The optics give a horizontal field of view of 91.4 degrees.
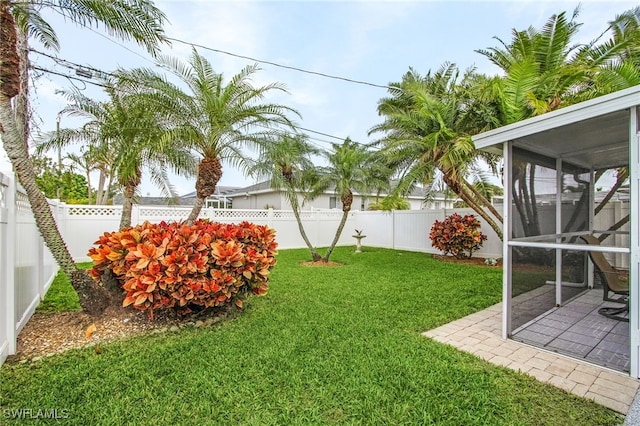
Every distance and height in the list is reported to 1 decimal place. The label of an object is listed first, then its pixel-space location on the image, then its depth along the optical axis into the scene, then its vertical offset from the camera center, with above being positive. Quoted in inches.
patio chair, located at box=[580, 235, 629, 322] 181.3 -42.1
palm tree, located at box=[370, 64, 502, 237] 343.0 +83.9
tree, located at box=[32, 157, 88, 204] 579.8 +58.7
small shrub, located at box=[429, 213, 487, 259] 425.6 -29.8
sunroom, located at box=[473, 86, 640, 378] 127.8 -9.3
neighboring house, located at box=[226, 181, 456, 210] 828.0 +37.0
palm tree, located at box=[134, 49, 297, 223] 238.1 +82.5
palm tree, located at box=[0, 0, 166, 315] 148.1 +84.4
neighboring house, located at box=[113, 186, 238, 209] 908.2 +37.7
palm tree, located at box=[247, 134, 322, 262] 297.4 +54.1
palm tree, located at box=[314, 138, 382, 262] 415.5 +55.6
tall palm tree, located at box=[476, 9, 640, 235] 277.1 +135.2
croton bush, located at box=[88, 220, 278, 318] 162.1 -29.6
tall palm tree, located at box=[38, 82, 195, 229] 235.1 +62.3
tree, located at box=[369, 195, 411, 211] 392.2 +15.5
